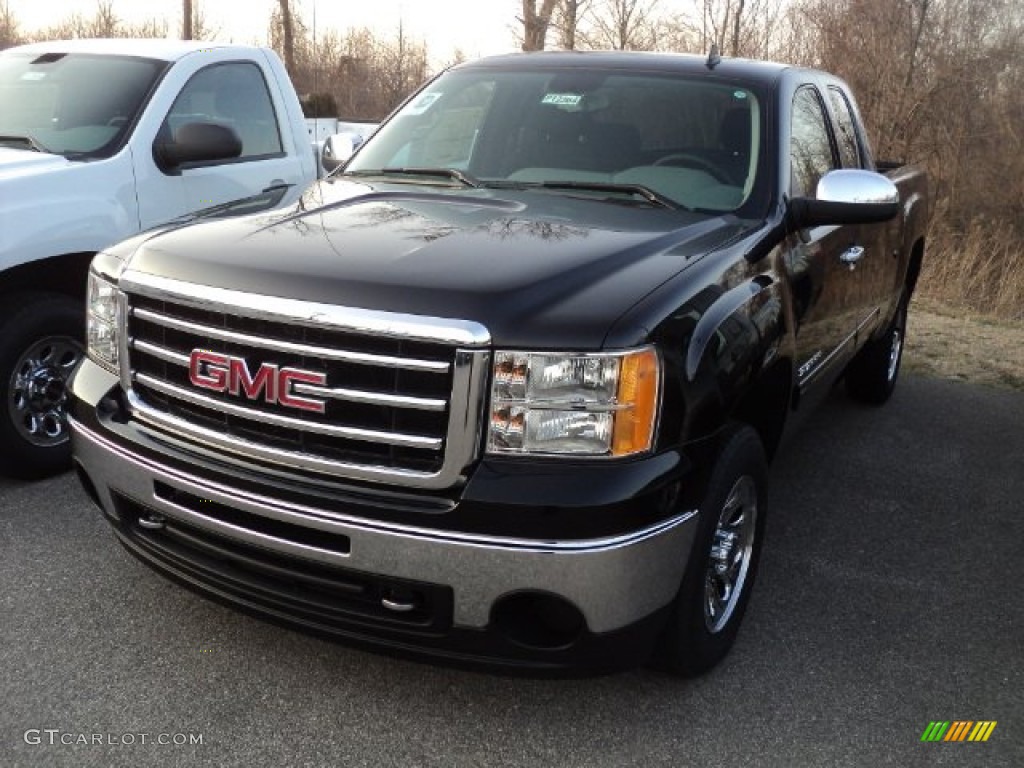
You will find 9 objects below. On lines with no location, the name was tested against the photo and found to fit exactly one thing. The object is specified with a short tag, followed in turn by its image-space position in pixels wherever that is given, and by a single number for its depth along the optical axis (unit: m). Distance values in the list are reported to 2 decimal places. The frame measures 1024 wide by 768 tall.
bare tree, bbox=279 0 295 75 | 23.92
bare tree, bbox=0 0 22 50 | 34.57
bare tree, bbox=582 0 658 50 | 19.64
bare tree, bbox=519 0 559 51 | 19.94
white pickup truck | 4.16
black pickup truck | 2.35
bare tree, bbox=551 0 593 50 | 20.05
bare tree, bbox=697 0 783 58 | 18.12
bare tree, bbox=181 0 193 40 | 22.38
